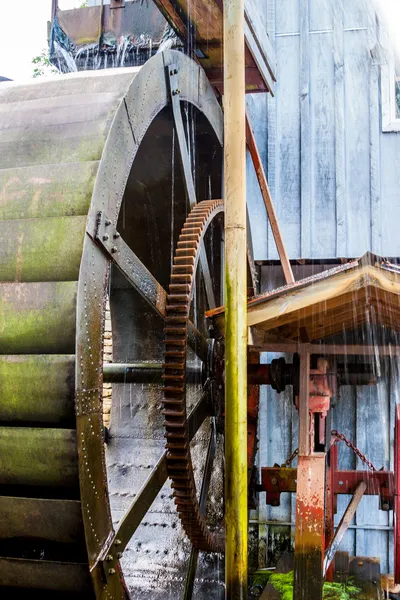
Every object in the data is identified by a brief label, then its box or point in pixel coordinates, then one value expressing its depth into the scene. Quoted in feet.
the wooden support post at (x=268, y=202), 20.39
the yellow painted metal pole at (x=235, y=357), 11.62
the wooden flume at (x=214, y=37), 16.58
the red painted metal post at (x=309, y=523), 14.39
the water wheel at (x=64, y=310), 10.46
